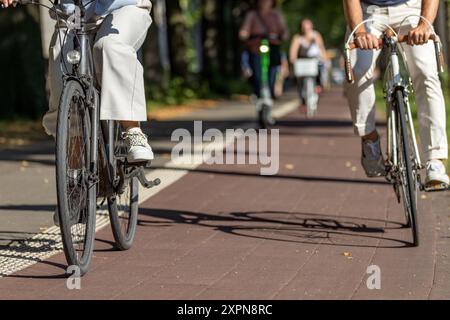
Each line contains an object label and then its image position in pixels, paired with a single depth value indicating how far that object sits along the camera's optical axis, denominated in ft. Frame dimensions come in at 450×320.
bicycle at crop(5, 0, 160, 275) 38.37
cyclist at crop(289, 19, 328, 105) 156.76
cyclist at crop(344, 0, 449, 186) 48.78
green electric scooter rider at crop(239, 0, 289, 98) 117.50
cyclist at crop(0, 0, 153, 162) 42.06
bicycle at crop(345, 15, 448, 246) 47.47
